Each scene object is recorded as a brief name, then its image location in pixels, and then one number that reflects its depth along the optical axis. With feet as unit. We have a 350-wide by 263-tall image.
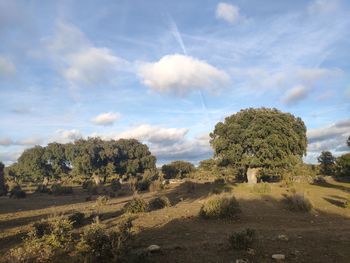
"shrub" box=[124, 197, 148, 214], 61.05
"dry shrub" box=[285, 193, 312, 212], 63.10
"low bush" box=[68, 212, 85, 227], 50.03
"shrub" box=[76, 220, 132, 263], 27.04
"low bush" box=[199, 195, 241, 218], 52.60
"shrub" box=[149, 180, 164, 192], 129.80
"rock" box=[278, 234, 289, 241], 37.24
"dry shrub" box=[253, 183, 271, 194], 94.66
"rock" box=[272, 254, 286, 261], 29.12
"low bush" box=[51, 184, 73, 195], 125.90
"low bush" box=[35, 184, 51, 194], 136.06
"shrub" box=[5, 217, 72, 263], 29.86
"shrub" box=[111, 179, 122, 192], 143.13
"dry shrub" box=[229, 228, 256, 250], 32.32
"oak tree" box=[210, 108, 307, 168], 123.03
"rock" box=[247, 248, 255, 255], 30.91
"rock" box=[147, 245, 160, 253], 31.42
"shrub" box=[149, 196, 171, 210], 70.18
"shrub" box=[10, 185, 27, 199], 110.94
